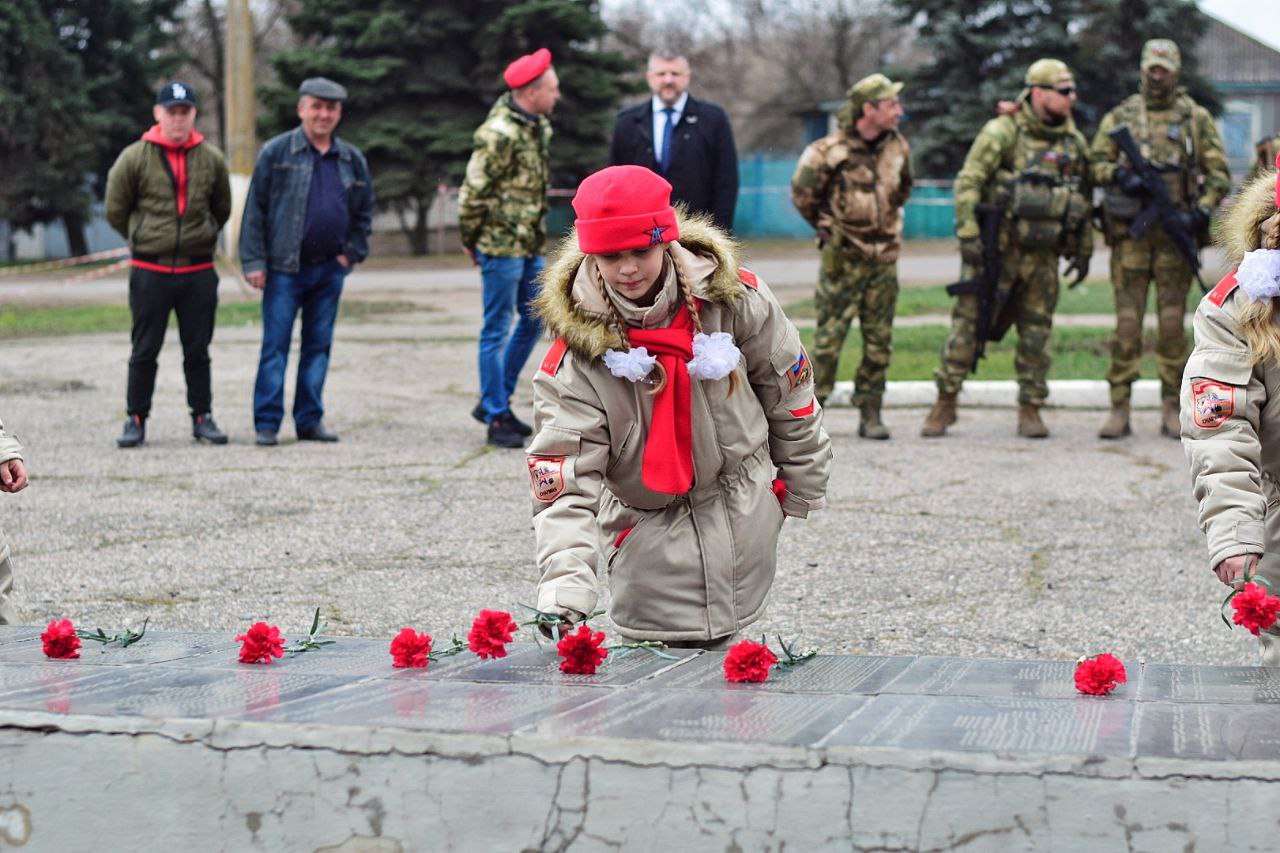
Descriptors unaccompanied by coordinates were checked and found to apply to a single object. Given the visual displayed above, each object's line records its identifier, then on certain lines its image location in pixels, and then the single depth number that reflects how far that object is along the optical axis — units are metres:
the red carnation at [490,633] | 3.48
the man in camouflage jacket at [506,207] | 8.81
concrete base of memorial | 2.58
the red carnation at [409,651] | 3.49
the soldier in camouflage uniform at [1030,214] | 9.06
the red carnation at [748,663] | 3.28
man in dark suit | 8.97
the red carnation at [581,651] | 3.39
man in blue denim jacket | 9.05
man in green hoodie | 8.96
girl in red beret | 3.67
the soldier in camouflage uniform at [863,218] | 9.20
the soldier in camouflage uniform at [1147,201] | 9.17
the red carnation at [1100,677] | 3.11
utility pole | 23.52
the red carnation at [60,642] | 3.69
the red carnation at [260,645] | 3.56
